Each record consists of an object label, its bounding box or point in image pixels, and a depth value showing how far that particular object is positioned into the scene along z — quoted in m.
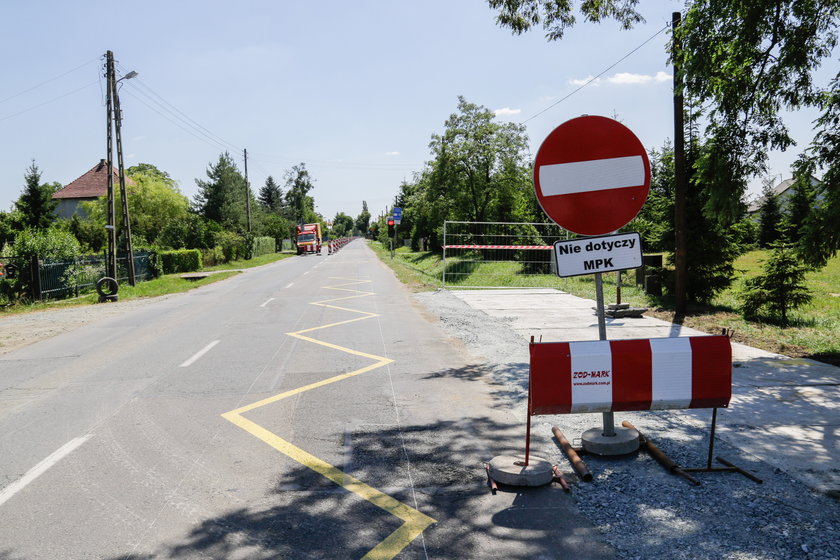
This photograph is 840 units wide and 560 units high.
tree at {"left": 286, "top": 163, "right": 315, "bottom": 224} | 106.65
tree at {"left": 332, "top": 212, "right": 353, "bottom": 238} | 185.45
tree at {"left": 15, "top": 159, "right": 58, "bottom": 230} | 48.81
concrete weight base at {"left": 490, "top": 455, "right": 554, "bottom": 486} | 4.06
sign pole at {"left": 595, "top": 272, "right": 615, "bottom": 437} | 4.41
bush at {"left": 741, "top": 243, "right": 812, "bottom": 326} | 10.91
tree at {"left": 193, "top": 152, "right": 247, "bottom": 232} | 60.00
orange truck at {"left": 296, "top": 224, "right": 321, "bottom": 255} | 61.47
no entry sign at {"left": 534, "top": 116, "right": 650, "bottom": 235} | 4.31
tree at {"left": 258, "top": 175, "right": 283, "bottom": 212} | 111.50
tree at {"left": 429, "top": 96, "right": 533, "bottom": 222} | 31.98
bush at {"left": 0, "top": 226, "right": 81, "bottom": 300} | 18.00
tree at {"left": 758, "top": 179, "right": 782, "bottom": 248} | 44.88
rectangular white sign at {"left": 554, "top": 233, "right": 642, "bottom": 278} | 4.16
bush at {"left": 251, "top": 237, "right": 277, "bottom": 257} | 54.81
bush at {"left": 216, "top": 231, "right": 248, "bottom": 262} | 45.07
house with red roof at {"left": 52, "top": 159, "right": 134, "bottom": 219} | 60.53
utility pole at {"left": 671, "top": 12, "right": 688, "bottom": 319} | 12.14
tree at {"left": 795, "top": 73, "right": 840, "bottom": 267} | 8.05
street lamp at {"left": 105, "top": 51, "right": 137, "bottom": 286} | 21.45
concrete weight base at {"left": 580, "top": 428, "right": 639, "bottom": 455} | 4.54
